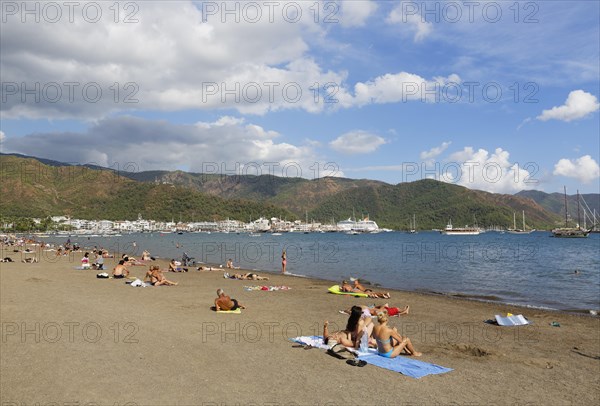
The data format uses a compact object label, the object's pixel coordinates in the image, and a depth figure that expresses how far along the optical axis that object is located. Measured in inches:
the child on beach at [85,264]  1259.4
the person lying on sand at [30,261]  1473.9
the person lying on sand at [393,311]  620.2
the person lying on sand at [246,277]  1095.6
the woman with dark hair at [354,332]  402.7
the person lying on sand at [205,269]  1355.8
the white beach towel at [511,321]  575.2
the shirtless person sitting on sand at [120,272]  1018.7
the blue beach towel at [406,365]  337.7
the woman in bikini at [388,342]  382.0
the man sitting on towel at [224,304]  598.5
